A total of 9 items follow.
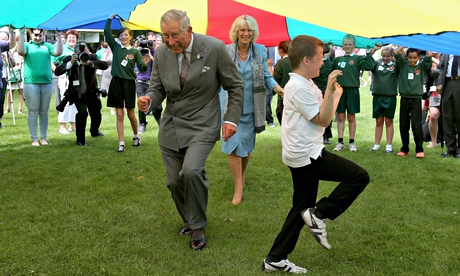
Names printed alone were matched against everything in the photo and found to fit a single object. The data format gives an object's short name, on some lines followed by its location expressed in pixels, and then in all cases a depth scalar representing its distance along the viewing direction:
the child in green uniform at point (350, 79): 9.37
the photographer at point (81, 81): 9.12
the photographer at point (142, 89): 11.39
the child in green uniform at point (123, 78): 8.97
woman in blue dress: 5.75
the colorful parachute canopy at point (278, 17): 4.66
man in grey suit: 4.38
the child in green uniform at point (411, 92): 8.87
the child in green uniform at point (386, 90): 9.12
